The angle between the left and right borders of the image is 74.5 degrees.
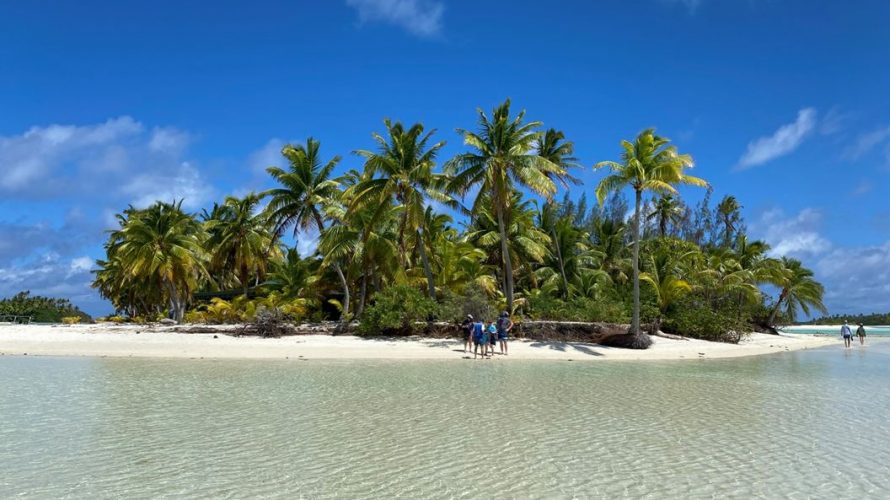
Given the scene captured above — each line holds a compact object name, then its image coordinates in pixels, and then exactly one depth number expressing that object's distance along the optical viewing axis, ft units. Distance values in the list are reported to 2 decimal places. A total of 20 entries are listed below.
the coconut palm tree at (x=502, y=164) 86.17
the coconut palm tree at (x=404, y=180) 89.04
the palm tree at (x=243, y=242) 122.01
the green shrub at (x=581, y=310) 90.27
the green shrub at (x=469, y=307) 84.07
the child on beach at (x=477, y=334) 69.99
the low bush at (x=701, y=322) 98.02
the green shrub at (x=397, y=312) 83.76
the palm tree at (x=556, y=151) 114.11
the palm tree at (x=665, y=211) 141.80
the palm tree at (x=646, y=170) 77.65
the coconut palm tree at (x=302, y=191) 104.22
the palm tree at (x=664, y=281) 98.94
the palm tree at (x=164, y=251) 104.73
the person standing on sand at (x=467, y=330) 76.02
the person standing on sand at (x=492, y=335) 72.54
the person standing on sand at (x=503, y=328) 74.33
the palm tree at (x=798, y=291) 147.95
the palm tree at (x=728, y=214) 186.29
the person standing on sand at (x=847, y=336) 109.09
